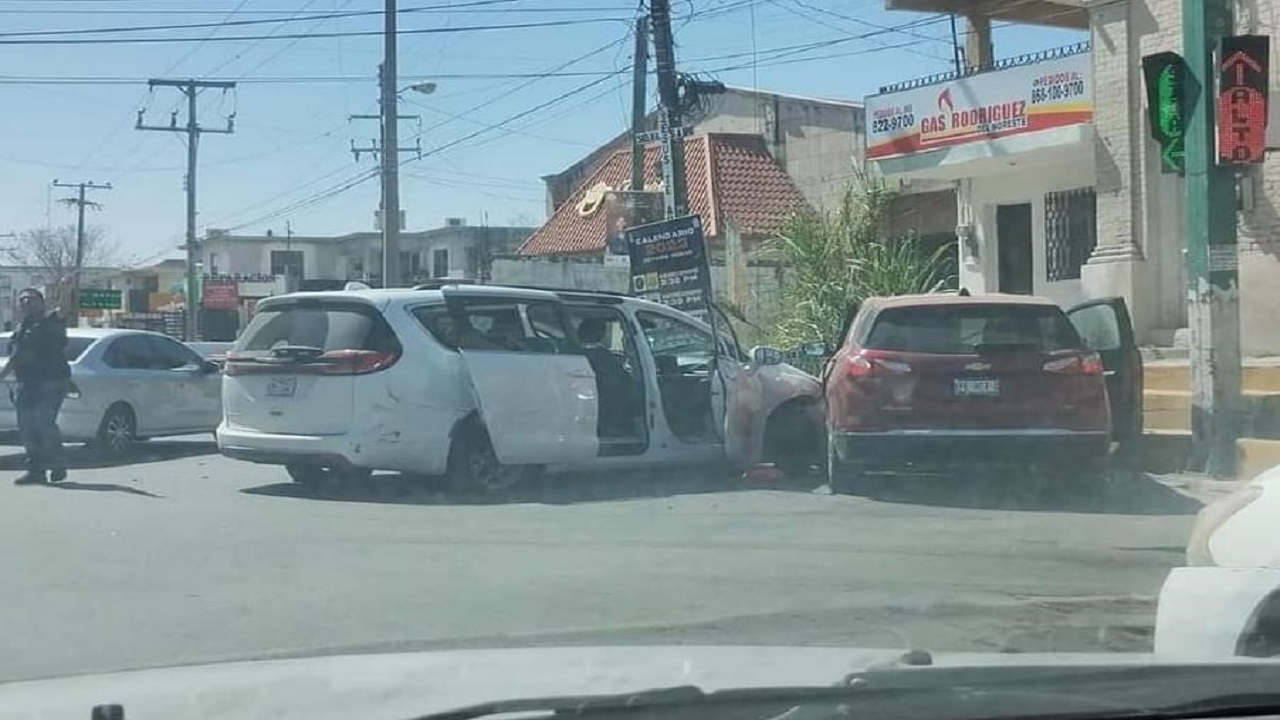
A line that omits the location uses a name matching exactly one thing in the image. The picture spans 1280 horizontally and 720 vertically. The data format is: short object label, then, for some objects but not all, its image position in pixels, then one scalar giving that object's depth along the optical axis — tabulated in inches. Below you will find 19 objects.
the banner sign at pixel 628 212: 903.1
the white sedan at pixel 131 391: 619.5
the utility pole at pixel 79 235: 2731.3
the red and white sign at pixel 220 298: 2381.9
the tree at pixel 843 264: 831.7
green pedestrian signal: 494.0
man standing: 512.4
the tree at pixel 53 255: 3070.9
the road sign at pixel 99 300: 2381.9
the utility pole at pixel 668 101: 855.1
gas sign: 762.2
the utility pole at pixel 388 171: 1039.6
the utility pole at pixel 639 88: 924.6
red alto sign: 480.4
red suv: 433.7
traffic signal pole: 491.8
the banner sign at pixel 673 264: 700.0
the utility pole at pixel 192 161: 1892.2
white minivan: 446.9
